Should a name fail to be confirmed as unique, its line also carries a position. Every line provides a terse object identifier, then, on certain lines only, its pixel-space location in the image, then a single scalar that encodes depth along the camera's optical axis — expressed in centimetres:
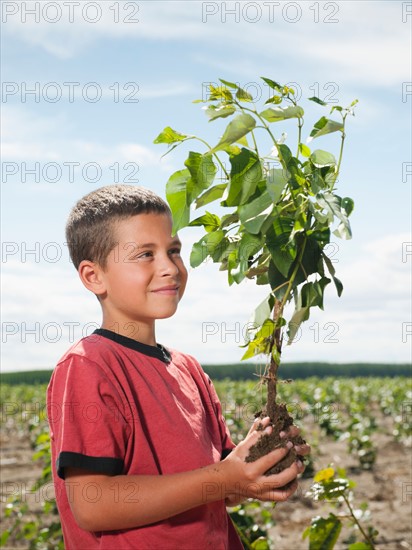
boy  158
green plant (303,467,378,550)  259
